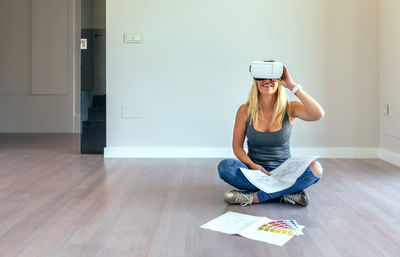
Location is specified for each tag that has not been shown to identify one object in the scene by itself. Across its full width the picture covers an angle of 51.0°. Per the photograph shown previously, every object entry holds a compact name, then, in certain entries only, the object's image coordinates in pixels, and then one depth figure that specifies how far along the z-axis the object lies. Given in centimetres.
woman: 227
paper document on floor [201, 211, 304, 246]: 173
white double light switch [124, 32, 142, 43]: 401
